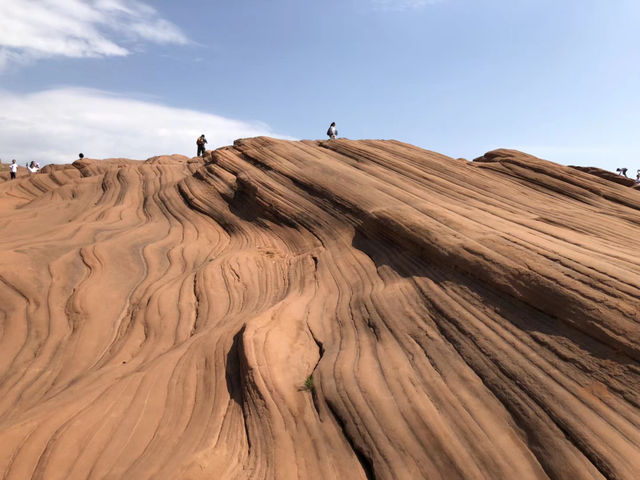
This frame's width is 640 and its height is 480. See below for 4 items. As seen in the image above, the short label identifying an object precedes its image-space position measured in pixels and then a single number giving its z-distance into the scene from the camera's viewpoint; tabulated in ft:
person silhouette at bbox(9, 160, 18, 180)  96.63
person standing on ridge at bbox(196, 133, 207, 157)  94.84
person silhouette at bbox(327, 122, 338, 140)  74.54
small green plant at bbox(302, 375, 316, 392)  23.48
